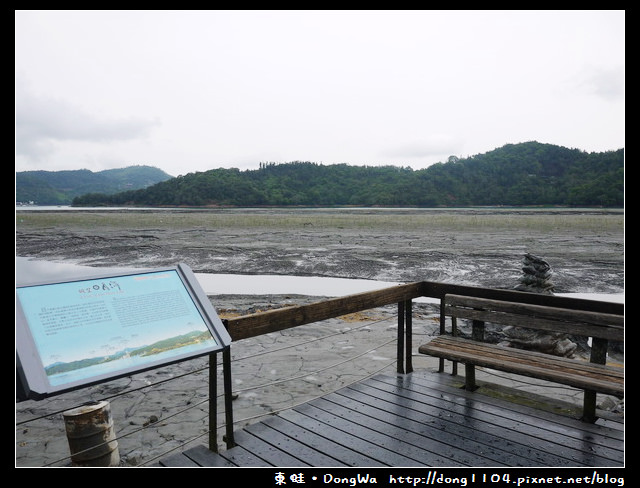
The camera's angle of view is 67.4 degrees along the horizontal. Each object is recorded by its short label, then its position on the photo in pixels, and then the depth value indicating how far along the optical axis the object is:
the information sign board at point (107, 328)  2.30
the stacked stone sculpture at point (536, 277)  8.44
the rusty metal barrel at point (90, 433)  3.85
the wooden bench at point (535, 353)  3.46
